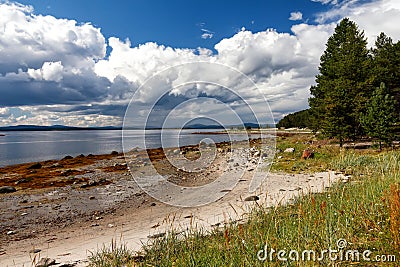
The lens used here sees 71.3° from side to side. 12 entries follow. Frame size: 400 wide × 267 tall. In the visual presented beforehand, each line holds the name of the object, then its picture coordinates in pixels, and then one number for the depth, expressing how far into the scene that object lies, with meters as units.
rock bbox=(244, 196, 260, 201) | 10.57
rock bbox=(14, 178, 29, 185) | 19.28
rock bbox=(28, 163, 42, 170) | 27.30
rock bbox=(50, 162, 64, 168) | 28.35
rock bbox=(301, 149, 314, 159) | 19.59
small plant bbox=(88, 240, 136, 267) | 5.16
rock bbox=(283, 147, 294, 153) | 22.94
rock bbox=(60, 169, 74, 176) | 22.73
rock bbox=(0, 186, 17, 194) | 16.47
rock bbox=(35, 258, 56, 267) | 5.95
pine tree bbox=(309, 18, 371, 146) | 25.34
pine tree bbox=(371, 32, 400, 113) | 31.88
